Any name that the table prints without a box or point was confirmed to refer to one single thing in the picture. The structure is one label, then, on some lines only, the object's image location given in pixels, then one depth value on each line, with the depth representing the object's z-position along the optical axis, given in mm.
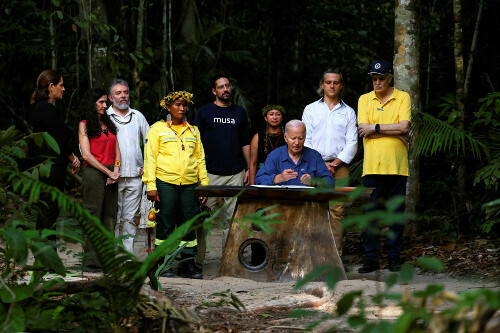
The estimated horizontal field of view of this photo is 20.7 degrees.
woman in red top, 13913
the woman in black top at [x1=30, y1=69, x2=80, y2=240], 13395
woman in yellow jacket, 13740
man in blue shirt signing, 12945
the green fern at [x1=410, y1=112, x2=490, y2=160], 14618
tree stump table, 12367
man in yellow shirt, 13537
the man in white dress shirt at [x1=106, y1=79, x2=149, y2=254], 14453
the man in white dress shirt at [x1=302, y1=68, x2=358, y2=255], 14220
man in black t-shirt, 15428
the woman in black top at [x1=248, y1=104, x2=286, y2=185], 15248
